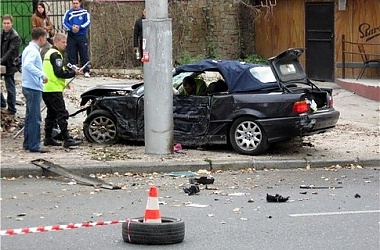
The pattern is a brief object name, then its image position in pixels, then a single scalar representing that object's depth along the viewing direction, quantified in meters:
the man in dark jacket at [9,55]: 16.56
